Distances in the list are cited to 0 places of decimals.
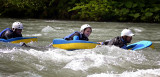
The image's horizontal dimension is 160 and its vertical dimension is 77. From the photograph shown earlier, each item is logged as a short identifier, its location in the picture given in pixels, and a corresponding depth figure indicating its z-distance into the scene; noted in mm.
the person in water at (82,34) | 13781
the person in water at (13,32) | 15012
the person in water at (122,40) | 13110
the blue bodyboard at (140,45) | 14039
